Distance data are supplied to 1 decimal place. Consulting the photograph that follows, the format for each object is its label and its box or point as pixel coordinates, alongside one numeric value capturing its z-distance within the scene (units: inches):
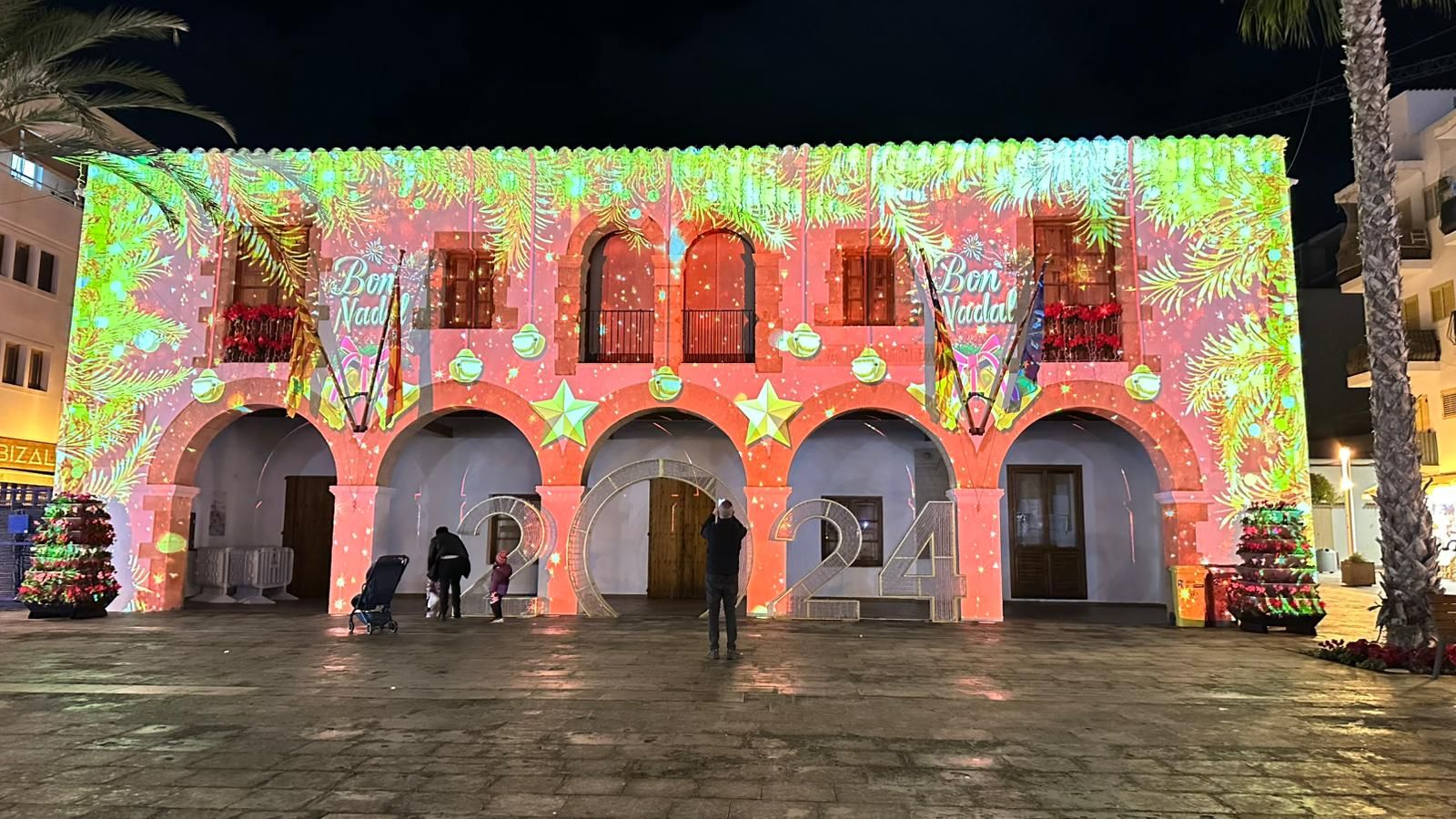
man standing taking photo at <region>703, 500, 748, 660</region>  355.6
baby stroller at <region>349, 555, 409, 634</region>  428.1
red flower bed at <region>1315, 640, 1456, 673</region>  338.0
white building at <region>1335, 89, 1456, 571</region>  738.8
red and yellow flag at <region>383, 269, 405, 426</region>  513.7
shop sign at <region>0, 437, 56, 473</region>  620.1
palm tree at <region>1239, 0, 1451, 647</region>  373.4
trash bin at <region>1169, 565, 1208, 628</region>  482.0
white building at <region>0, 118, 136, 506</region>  622.2
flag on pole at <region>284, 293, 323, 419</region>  506.0
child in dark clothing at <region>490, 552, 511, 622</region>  491.5
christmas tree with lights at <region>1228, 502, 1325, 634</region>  448.1
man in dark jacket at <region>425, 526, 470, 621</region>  490.6
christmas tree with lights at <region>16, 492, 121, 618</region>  482.9
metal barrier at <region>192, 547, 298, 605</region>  582.6
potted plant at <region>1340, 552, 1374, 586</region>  795.0
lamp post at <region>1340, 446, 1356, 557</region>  796.0
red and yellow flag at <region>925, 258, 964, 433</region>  493.0
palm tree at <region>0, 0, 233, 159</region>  382.0
